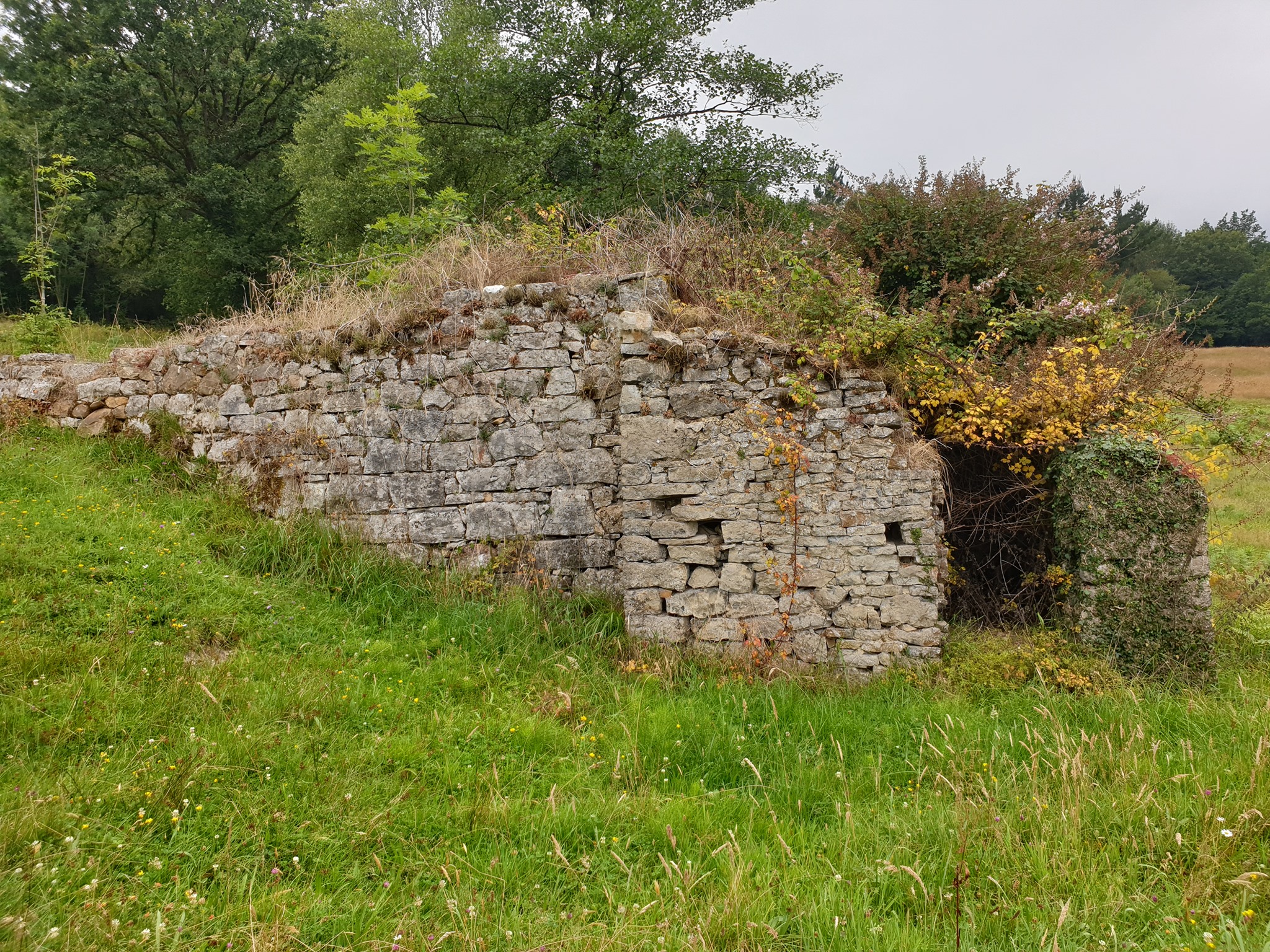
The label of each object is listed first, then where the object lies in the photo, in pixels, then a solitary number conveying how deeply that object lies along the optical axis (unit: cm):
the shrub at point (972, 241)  725
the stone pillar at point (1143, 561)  524
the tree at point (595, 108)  1433
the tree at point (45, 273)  988
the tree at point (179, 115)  2123
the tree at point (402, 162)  887
